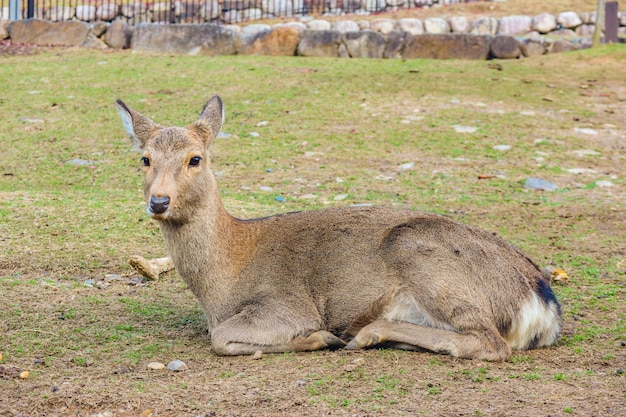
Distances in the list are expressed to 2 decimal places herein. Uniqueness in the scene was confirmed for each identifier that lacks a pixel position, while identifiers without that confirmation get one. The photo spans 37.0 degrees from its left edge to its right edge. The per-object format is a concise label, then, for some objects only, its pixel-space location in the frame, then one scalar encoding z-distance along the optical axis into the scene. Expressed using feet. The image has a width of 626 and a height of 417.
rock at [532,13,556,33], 76.18
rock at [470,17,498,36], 72.08
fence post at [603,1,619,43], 61.05
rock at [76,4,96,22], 71.51
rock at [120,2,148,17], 71.12
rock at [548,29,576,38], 75.93
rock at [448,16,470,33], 71.82
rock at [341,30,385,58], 57.41
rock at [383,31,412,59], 57.36
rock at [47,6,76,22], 70.96
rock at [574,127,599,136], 41.19
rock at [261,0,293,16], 74.54
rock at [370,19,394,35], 68.69
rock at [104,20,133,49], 59.41
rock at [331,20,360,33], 65.87
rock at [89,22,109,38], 60.03
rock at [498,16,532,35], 73.82
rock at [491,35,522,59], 57.06
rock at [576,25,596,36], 75.74
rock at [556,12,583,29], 77.05
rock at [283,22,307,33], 58.07
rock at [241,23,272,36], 58.34
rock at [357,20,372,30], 68.08
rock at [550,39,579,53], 59.88
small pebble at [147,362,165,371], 18.02
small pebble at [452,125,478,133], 40.83
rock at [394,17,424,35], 69.15
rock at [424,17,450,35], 70.74
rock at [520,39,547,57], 58.29
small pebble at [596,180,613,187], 34.24
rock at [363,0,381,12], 79.20
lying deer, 18.76
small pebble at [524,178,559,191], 33.88
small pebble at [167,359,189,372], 17.98
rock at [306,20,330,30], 67.00
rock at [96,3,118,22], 72.28
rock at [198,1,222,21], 72.49
